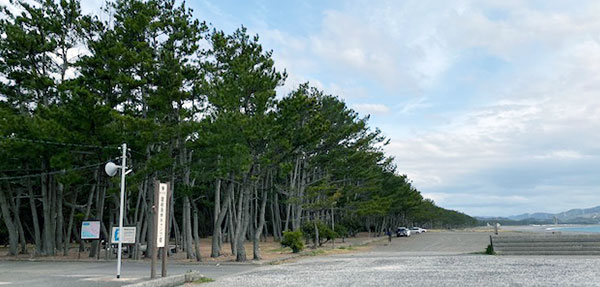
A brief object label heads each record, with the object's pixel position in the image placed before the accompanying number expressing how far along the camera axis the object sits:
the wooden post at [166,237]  12.51
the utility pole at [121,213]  13.70
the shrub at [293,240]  25.55
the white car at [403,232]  59.66
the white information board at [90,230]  21.89
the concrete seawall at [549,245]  18.06
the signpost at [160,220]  12.46
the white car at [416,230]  76.61
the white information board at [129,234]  19.84
